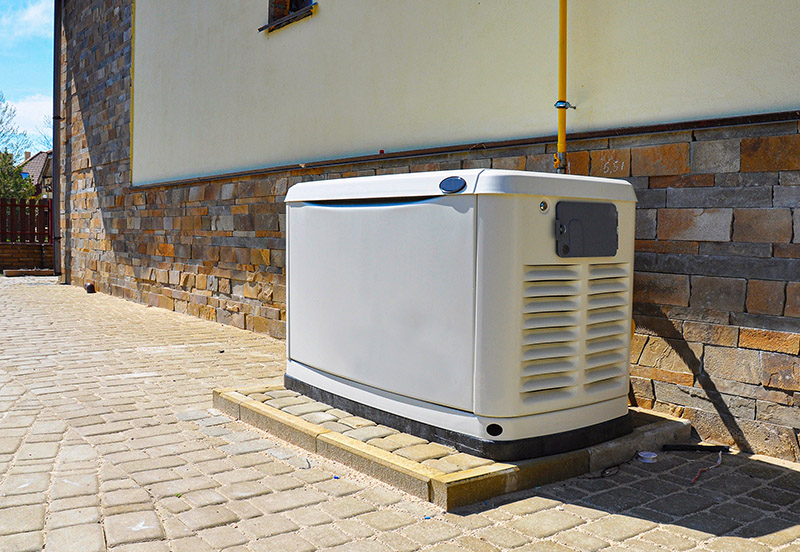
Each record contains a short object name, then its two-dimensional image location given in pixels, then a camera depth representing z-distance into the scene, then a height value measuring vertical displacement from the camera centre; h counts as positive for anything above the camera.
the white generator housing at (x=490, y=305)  3.28 -0.35
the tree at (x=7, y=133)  37.00 +4.88
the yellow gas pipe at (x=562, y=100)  4.70 +0.86
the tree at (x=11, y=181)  35.22 +2.32
